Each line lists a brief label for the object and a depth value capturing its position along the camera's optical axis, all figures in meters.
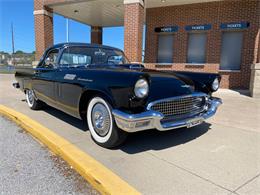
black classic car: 2.91
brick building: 9.68
